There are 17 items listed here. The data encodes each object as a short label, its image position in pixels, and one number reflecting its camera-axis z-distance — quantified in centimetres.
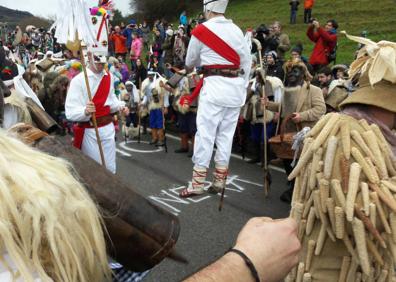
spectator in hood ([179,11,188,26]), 1977
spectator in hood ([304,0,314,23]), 2100
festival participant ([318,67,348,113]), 598
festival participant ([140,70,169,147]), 870
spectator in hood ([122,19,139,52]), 2180
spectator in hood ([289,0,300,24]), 2205
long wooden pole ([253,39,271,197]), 533
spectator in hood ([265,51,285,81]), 808
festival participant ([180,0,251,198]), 444
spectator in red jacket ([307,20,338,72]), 1037
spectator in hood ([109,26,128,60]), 2016
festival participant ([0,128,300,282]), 77
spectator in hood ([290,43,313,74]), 706
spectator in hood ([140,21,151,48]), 2471
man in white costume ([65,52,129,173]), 466
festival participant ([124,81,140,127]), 973
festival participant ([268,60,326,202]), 542
